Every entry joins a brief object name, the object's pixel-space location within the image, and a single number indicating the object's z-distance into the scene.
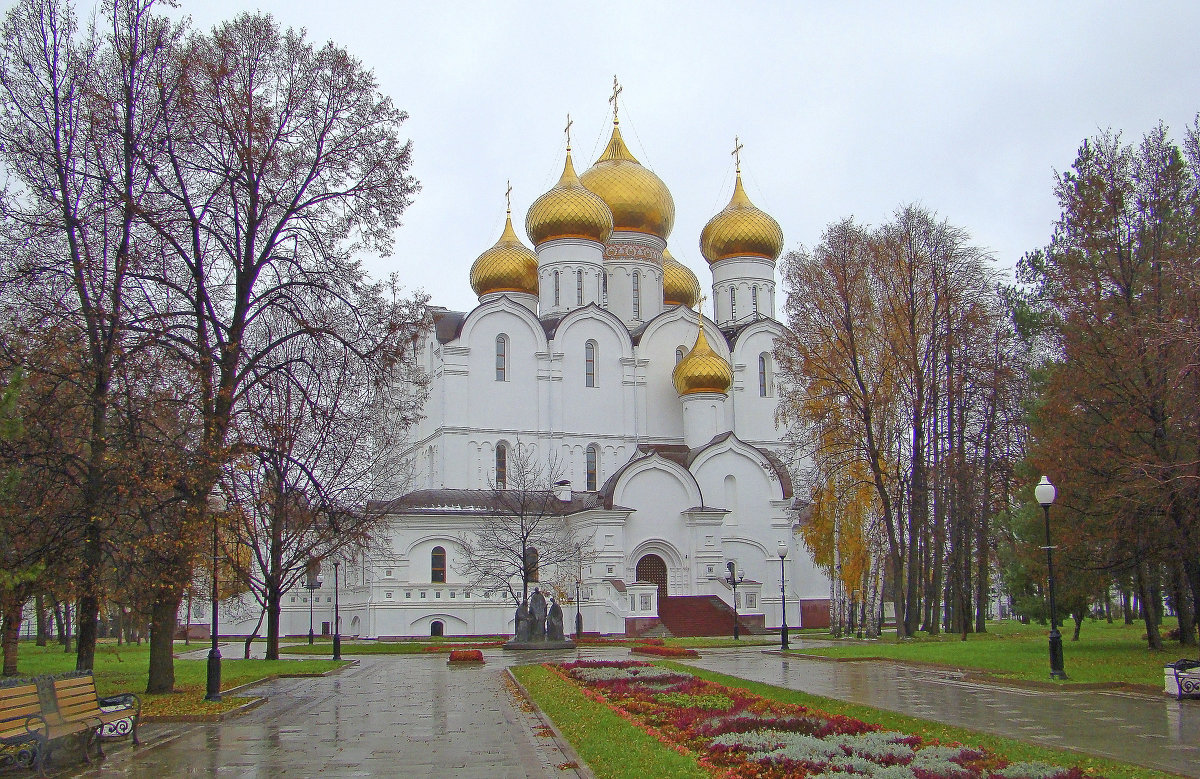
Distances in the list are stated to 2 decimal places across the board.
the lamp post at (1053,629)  16.84
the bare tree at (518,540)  38.34
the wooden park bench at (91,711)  10.35
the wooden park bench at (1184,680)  14.24
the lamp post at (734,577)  39.42
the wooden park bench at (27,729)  9.38
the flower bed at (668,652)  25.83
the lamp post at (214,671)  15.43
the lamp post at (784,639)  27.28
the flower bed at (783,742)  8.59
